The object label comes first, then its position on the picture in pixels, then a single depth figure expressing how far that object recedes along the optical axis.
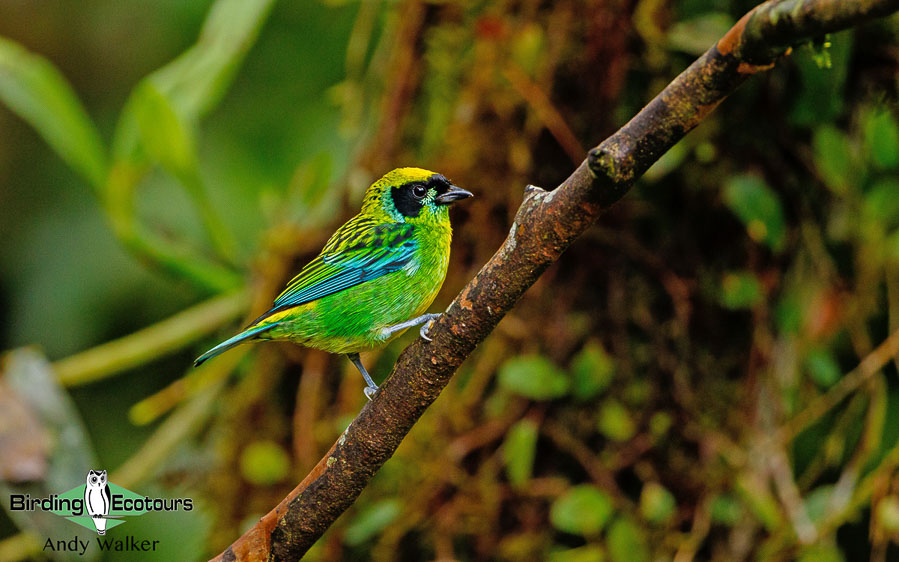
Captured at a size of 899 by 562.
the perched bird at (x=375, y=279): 3.60
